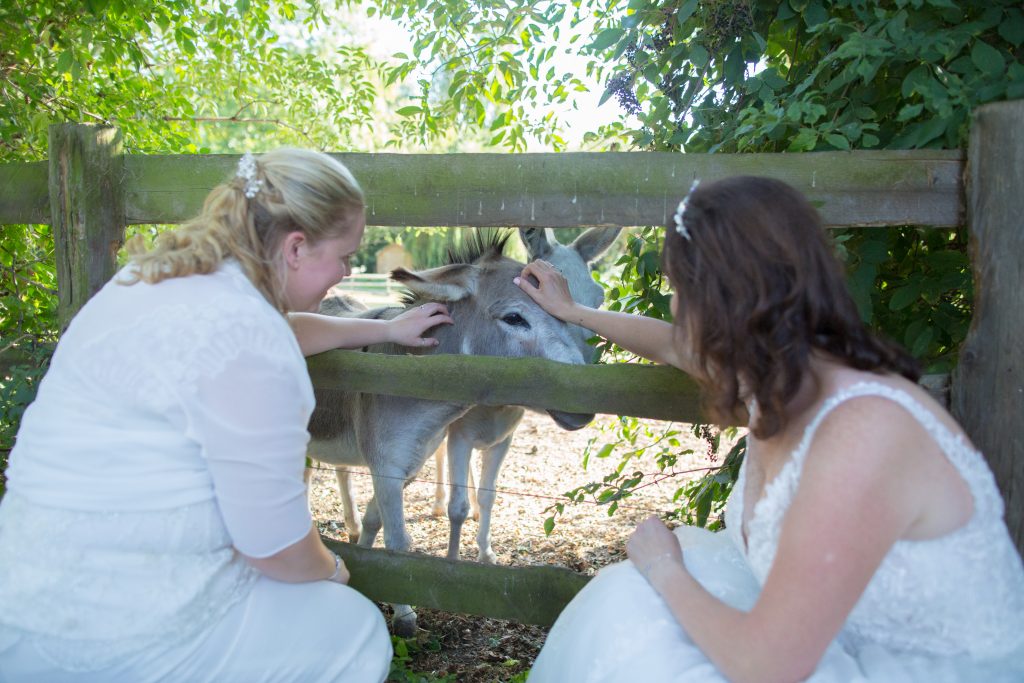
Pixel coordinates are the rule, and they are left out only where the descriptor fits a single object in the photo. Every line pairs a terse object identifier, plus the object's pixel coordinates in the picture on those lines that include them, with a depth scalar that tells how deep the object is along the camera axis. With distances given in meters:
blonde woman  1.79
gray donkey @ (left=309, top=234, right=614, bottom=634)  3.80
